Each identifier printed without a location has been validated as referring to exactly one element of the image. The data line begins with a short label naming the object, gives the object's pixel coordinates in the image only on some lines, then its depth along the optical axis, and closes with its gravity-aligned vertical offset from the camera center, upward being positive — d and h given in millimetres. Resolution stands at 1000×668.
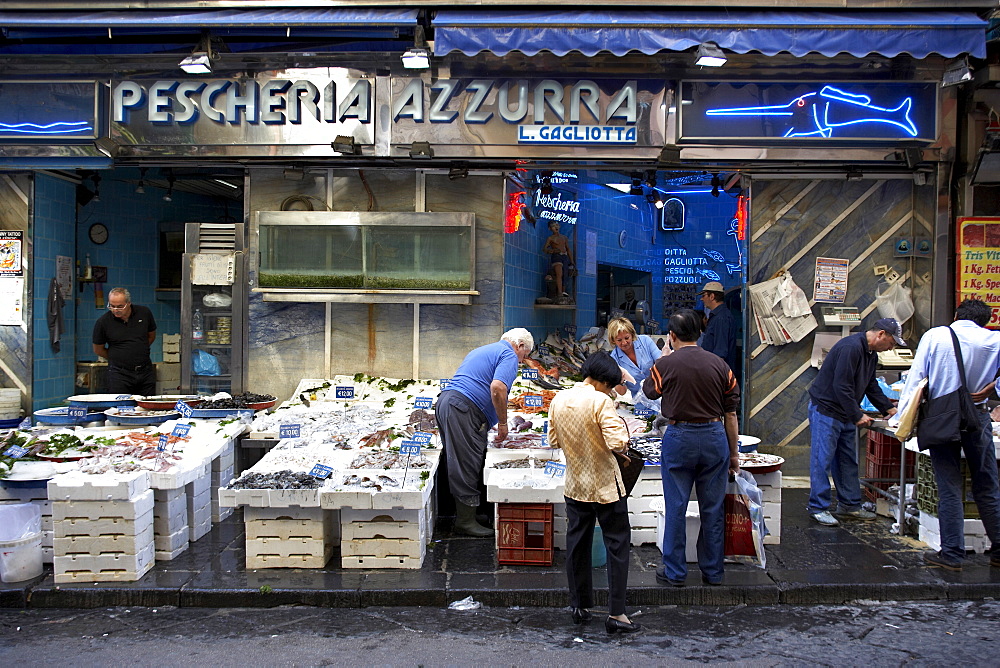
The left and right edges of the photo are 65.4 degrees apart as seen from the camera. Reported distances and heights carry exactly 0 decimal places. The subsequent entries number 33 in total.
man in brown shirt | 5711 -921
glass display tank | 9055 +654
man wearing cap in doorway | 9375 -134
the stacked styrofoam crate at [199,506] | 6906 -1770
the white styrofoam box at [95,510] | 5977 -1540
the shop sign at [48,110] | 8867 +2274
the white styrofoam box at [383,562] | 6262 -2018
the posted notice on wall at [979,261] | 8852 +624
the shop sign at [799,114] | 8758 +2259
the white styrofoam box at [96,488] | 5926 -1362
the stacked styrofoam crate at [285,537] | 6266 -1826
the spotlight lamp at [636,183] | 10605 +1829
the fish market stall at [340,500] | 6176 -1495
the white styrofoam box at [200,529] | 6943 -1989
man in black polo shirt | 9336 -381
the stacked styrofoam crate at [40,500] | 6441 -1596
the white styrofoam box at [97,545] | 5984 -1812
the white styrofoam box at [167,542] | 6461 -1932
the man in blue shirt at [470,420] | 7129 -990
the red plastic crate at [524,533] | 6355 -1814
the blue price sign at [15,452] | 6824 -1267
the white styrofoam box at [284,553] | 6277 -1952
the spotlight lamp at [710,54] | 7953 +2652
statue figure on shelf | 11961 +826
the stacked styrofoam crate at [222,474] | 7516 -1599
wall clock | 11520 +1144
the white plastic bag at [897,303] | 9156 +142
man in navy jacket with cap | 7367 -972
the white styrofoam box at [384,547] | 6270 -1897
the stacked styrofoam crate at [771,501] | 6762 -1634
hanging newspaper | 9188 +38
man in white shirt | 6305 -1014
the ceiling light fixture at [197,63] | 8305 +2647
